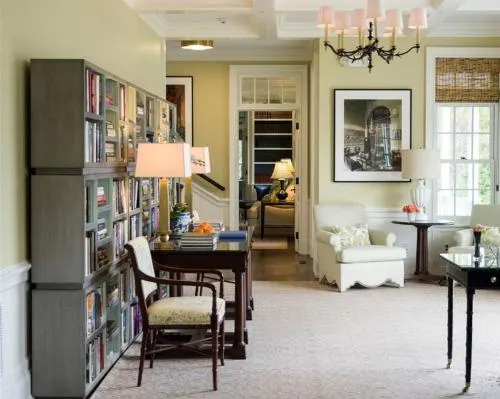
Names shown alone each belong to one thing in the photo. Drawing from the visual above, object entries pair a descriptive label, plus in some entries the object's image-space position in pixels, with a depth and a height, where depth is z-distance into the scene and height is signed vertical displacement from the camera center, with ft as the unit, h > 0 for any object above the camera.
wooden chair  13.60 -2.91
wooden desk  15.02 -2.11
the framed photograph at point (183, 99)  32.53 +3.09
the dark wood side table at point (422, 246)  25.53 -3.03
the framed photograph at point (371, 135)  26.86 +1.17
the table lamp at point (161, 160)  15.65 +0.11
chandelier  17.31 +3.80
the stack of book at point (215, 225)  18.57 -1.66
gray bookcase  12.34 -1.06
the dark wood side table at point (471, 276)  12.71 -2.08
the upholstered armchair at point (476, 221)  25.13 -2.09
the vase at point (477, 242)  14.24 -1.61
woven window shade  26.84 +3.32
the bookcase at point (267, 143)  45.06 +1.43
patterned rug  36.01 -4.24
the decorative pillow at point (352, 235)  24.64 -2.52
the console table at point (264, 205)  40.40 -2.37
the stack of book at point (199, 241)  15.43 -1.70
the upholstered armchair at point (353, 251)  23.74 -2.98
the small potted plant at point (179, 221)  17.33 -1.42
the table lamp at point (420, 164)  25.02 +0.04
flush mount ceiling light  28.91 +5.10
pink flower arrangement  25.80 -1.64
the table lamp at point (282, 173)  41.88 -0.49
